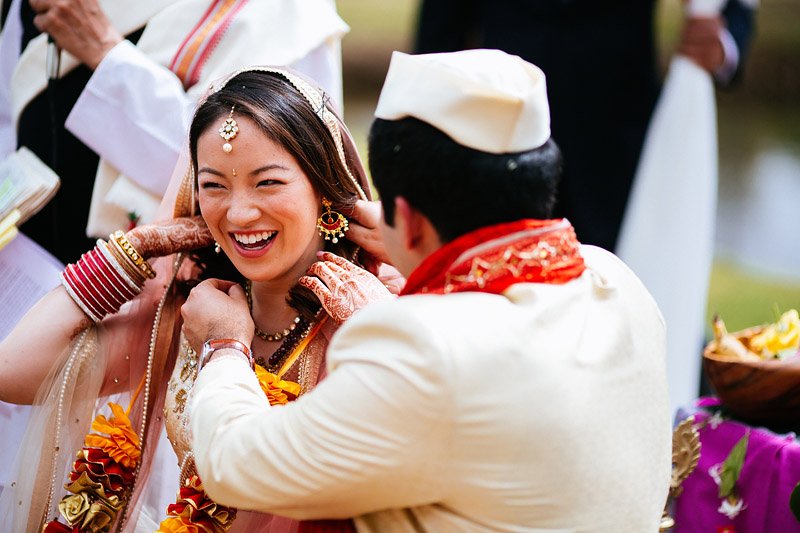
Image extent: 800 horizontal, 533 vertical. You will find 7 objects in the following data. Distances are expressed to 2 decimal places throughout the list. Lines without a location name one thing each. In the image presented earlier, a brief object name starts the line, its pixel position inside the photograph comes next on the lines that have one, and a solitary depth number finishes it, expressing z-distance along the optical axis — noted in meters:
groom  3.11
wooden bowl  5.15
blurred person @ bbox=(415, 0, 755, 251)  8.59
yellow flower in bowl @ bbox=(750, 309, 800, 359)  5.37
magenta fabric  5.07
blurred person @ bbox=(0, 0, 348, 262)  6.12
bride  4.41
